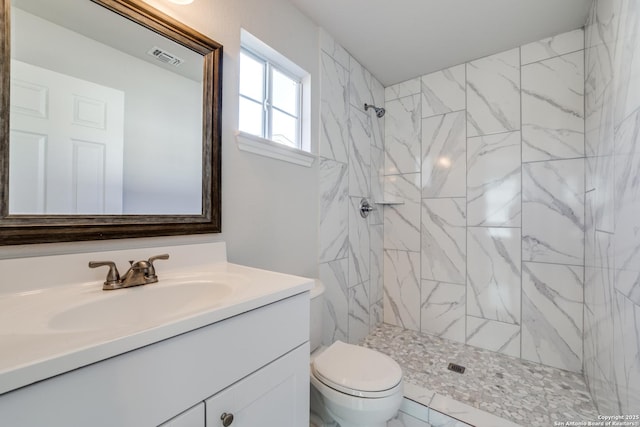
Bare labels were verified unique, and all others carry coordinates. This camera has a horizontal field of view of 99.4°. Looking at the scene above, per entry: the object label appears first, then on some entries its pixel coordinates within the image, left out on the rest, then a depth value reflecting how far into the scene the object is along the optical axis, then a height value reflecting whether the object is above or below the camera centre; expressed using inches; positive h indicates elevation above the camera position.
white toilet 43.2 -28.0
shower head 90.2 +36.7
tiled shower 60.3 +4.7
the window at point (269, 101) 58.5 +26.8
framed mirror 30.0 +12.2
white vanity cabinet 17.2 -13.6
